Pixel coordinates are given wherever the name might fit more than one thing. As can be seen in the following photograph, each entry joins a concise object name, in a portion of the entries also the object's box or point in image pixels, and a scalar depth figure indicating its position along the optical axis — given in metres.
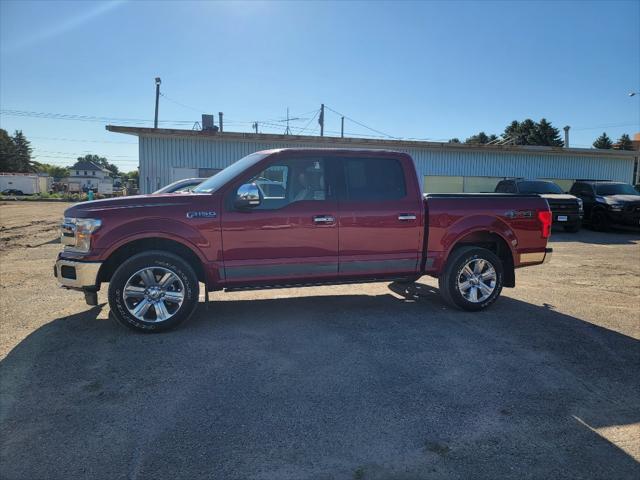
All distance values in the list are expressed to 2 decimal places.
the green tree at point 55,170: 138.98
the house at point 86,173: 97.64
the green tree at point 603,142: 76.62
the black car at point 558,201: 15.17
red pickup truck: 4.71
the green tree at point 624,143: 77.82
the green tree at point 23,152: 101.69
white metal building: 17.69
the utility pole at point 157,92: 32.97
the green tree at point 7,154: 88.00
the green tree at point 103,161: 178.60
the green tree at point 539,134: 68.50
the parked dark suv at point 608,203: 15.62
